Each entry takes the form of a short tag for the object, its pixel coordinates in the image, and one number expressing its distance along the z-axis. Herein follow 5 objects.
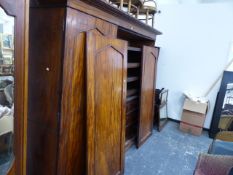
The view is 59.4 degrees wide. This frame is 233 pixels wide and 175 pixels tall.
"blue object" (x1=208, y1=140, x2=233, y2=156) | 1.53
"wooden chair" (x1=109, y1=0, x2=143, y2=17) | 2.26
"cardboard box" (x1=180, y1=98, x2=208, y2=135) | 3.11
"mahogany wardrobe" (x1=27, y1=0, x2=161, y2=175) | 1.24
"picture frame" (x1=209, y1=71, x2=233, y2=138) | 3.06
